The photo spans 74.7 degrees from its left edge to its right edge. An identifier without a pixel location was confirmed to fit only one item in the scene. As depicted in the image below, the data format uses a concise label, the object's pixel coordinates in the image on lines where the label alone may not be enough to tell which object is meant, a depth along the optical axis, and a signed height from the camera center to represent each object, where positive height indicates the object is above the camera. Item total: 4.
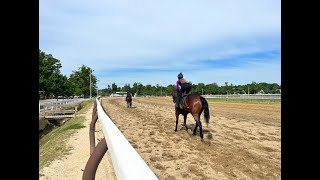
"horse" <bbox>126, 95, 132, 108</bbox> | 21.39 -0.78
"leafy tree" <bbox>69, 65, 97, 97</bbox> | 63.27 +3.75
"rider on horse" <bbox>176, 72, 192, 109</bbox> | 8.09 +0.21
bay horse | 7.33 -0.50
